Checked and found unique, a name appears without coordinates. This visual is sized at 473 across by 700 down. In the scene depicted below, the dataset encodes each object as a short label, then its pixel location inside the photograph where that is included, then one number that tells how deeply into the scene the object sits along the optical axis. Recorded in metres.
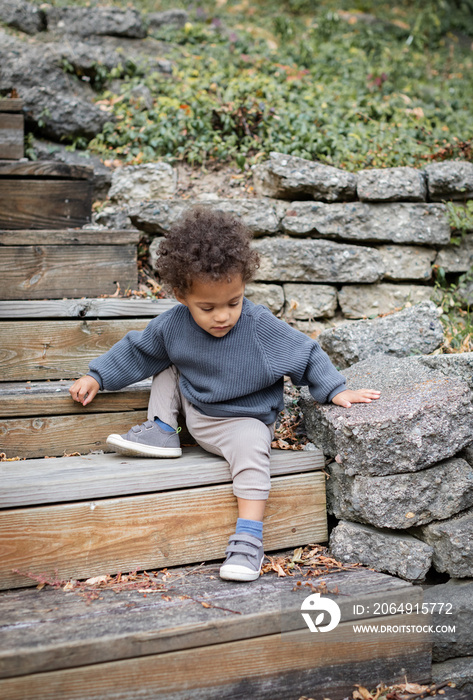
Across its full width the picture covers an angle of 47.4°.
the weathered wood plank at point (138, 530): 1.92
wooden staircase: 1.58
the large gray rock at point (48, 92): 4.06
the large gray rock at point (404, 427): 2.05
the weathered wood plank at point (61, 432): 2.38
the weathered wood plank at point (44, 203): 3.39
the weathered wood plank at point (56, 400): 2.36
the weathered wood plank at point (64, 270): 2.99
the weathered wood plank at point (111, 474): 1.94
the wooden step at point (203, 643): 1.52
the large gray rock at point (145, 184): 3.62
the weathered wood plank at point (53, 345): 2.71
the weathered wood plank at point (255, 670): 1.54
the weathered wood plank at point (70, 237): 3.00
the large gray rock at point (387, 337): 2.83
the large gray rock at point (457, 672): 2.00
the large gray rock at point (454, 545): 2.09
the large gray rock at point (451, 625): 2.06
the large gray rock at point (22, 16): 4.88
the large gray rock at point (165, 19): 5.70
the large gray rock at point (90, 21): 5.04
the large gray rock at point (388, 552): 2.12
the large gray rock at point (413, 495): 2.11
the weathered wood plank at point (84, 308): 2.73
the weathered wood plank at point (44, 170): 3.38
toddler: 2.10
